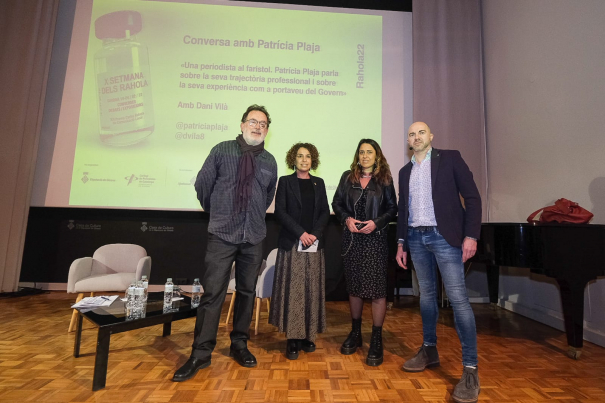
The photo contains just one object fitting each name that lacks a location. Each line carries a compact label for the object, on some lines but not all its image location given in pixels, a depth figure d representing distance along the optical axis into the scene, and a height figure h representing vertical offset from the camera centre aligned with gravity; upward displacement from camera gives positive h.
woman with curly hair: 2.17 -0.19
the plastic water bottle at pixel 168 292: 2.36 -0.47
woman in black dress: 2.13 +0.03
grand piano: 2.19 -0.07
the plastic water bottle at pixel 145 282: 2.36 -0.41
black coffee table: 1.71 -0.55
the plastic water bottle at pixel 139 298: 2.08 -0.47
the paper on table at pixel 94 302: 2.08 -0.52
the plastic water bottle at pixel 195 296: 2.43 -0.51
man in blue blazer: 1.75 +0.05
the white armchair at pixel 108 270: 2.79 -0.41
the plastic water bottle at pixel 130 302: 1.99 -0.48
